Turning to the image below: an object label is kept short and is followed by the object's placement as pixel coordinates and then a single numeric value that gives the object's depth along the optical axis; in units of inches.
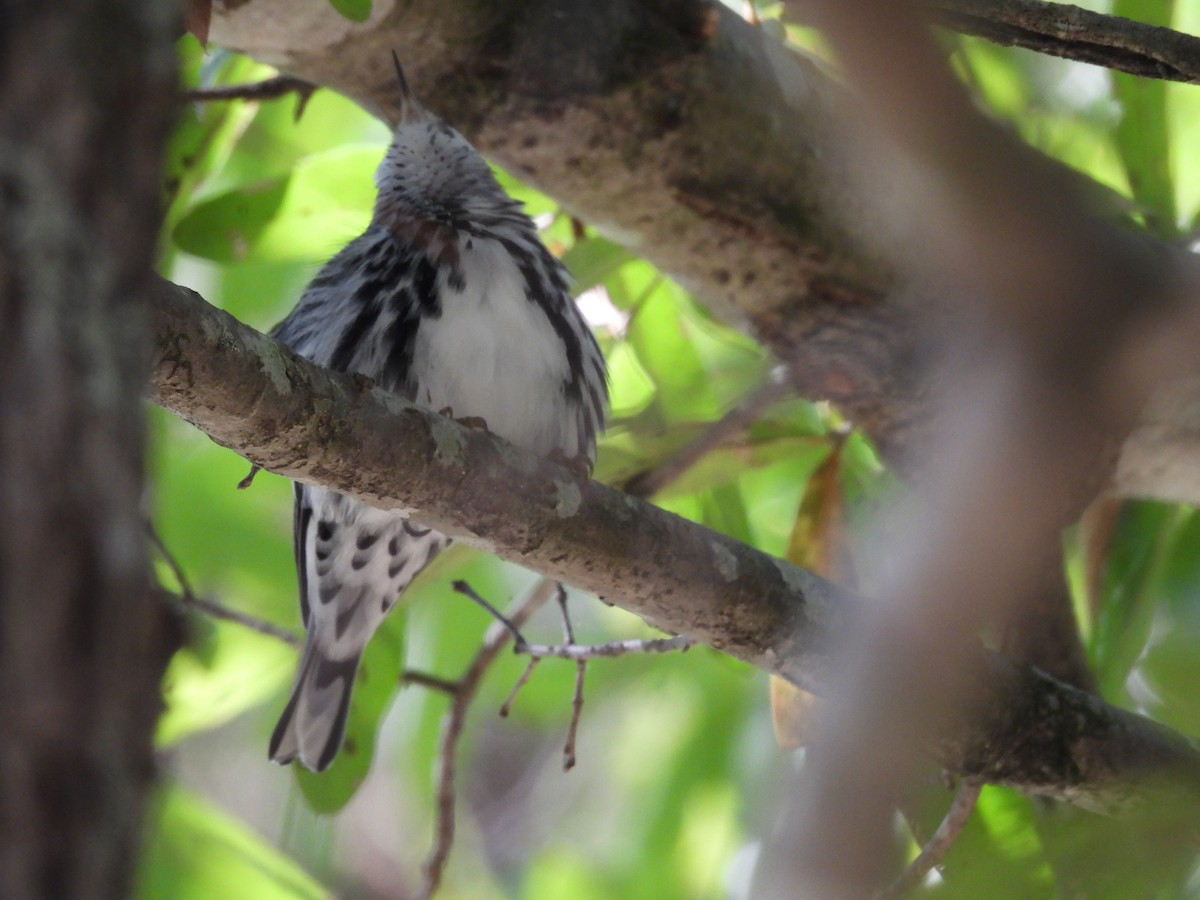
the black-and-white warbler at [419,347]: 221.8
